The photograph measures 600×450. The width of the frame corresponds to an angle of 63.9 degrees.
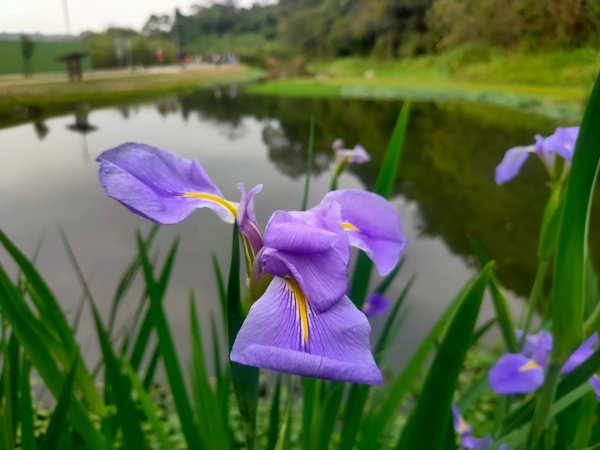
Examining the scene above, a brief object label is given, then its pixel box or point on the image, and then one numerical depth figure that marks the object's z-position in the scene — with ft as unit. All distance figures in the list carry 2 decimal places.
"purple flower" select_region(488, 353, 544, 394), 1.38
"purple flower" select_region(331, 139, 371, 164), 2.03
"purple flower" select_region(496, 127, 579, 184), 1.36
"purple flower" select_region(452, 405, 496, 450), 1.57
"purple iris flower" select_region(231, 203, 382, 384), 0.57
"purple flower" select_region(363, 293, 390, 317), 2.52
